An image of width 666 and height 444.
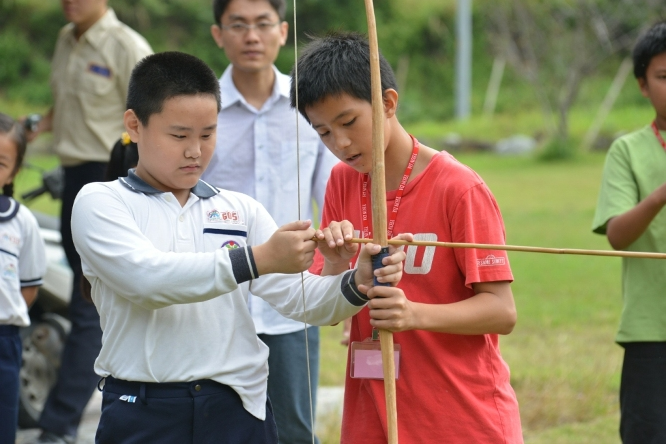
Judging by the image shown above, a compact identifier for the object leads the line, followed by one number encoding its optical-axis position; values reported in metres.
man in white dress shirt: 7.20
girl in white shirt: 7.20
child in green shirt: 6.57
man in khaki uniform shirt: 9.41
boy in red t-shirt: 4.94
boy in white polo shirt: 4.64
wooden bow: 4.63
